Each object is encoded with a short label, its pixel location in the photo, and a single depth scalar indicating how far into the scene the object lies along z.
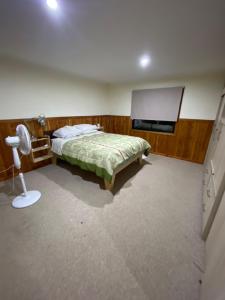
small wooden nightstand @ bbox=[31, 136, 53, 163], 2.90
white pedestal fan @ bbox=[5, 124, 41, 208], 1.81
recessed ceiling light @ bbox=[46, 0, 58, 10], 1.07
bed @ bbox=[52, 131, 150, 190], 2.24
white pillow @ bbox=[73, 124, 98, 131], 3.66
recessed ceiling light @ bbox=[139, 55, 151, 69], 2.25
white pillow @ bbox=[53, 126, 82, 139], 3.17
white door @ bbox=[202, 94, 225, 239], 1.29
